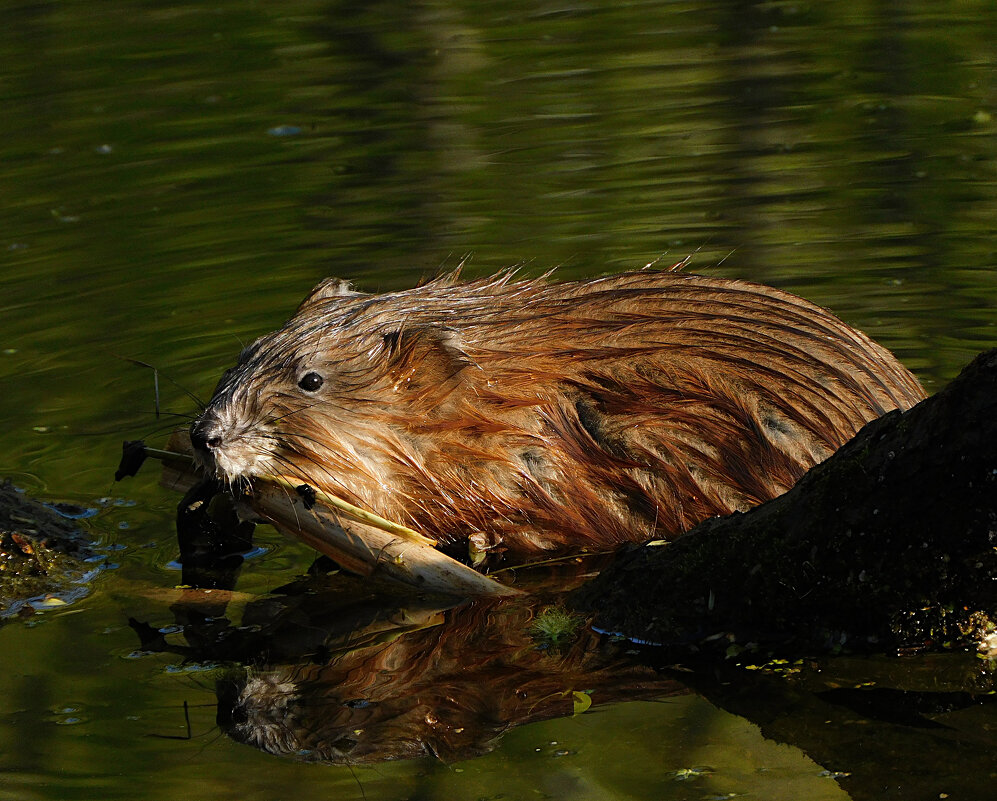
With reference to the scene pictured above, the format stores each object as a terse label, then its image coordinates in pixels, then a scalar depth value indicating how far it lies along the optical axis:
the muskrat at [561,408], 9.48
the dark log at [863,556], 6.77
